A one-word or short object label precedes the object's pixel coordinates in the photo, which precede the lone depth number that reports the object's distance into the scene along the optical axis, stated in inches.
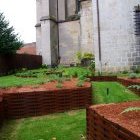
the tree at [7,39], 458.3
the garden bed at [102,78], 302.4
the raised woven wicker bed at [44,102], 180.8
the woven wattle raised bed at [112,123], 88.2
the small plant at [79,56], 524.7
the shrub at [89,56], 485.8
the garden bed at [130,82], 221.8
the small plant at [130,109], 104.3
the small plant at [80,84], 198.4
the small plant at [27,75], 357.3
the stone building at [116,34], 343.8
